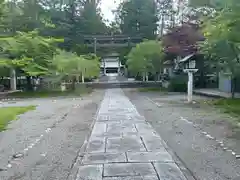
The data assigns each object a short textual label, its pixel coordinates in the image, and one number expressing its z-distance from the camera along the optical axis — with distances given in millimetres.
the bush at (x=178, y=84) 14668
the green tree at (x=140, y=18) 23360
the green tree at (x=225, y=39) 5814
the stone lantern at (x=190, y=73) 9677
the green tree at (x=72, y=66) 14112
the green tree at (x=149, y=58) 15940
